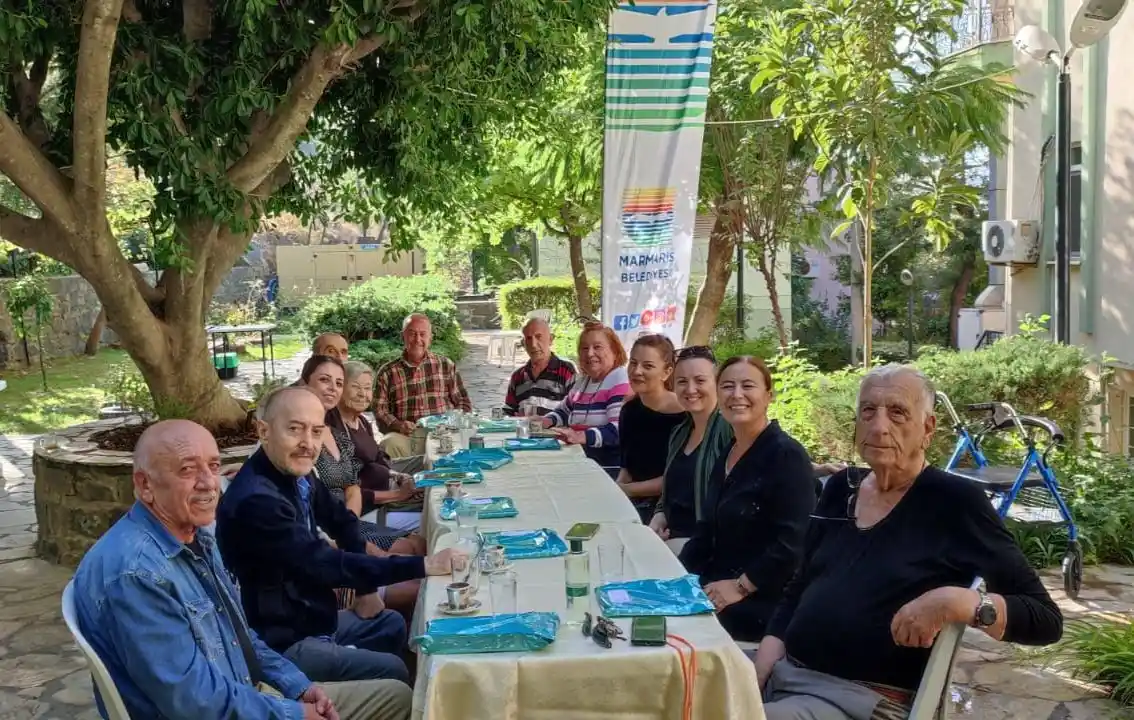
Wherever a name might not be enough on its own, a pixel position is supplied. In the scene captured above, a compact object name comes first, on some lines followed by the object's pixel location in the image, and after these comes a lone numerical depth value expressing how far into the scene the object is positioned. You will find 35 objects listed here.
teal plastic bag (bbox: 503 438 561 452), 5.47
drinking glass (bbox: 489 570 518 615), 2.83
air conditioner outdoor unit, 11.46
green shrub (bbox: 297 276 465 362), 13.90
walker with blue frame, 5.21
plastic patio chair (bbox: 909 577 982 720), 2.52
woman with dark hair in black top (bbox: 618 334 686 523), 5.13
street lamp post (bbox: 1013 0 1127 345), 7.60
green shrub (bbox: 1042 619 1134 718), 4.03
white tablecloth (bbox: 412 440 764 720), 2.47
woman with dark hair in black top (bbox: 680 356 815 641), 3.51
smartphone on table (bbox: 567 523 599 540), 3.39
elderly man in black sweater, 2.53
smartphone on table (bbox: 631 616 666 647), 2.55
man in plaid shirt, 7.10
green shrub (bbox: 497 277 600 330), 21.36
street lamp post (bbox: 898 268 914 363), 19.18
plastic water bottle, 2.88
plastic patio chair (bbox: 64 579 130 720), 2.28
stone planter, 6.18
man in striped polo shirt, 6.83
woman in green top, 4.17
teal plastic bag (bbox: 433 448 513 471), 4.98
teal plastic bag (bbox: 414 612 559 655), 2.53
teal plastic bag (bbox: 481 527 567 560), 3.31
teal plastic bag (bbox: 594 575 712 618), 2.74
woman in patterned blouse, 4.97
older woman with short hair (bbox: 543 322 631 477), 5.86
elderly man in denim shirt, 2.30
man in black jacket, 3.20
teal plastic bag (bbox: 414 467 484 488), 4.60
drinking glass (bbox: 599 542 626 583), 3.09
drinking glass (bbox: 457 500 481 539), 3.68
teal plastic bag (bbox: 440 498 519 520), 3.89
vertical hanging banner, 7.15
